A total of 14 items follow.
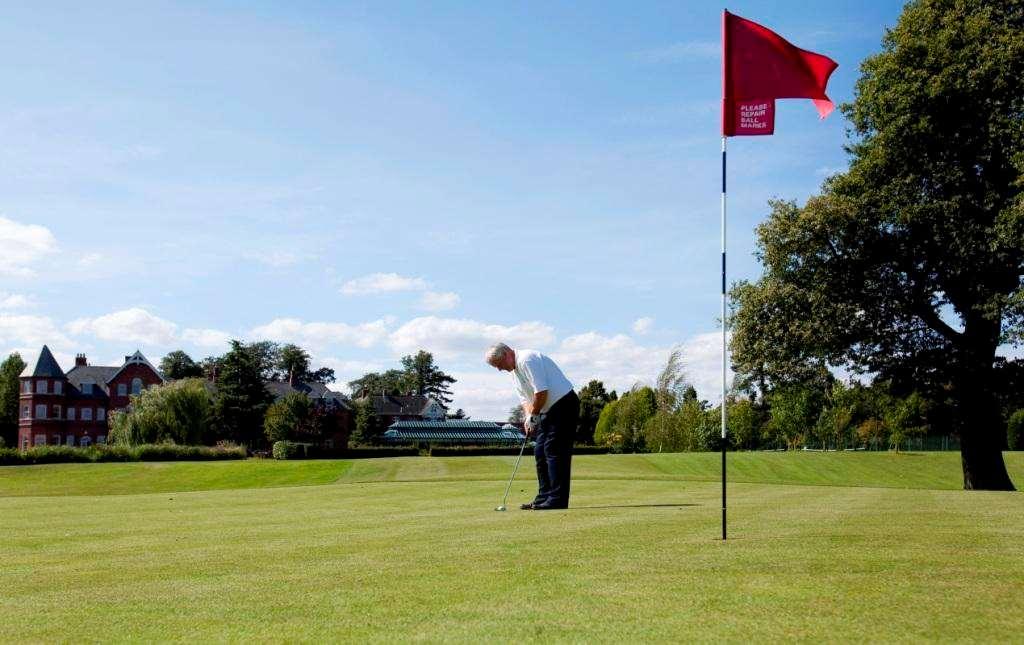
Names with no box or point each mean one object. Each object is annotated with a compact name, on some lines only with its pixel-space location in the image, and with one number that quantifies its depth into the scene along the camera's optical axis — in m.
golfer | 12.16
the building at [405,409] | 153.50
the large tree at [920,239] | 27.45
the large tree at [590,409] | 112.88
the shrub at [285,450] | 68.69
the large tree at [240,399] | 103.00
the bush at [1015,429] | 80.69
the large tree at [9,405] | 125.44
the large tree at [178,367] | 150.12
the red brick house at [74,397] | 114.81
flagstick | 9.71
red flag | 11.05
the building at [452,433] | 127.19
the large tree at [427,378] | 183.12
